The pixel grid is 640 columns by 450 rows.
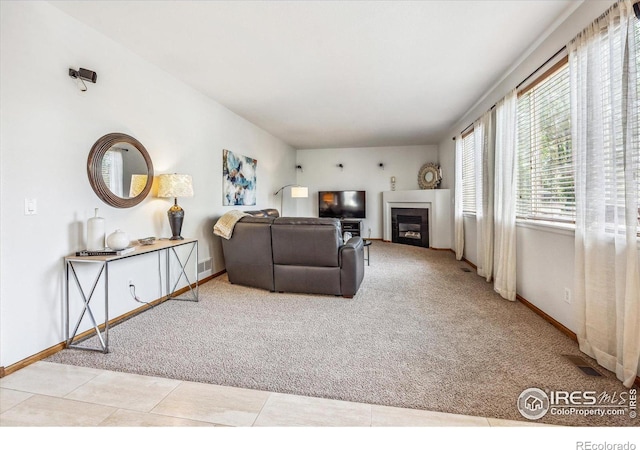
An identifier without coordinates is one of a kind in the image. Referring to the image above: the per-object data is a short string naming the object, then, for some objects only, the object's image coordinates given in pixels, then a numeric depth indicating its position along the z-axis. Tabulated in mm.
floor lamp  6988
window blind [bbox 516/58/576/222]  2396
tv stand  7713
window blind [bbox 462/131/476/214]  4805
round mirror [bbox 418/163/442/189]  7340
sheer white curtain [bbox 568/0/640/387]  1630
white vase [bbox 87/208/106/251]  2361
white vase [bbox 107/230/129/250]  2363
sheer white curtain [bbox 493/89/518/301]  3096
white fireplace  6727
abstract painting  4680
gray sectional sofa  3316
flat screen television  8008
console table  2185
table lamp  3109
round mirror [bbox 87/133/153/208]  2527
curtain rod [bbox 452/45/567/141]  2383
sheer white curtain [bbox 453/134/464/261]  5375
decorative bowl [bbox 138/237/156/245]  2865
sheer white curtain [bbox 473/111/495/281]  3672
